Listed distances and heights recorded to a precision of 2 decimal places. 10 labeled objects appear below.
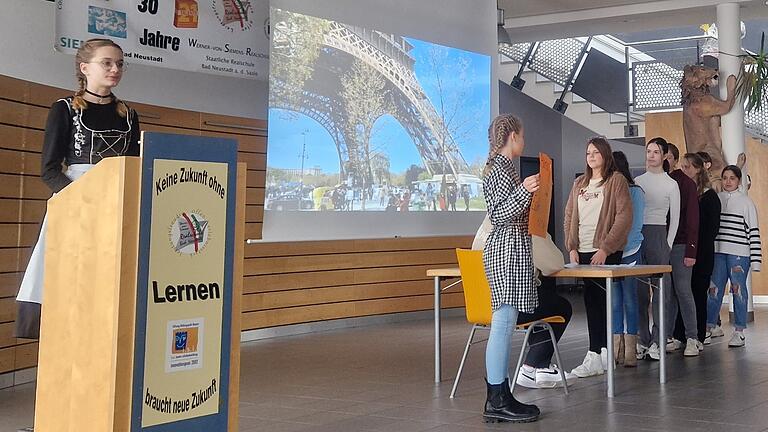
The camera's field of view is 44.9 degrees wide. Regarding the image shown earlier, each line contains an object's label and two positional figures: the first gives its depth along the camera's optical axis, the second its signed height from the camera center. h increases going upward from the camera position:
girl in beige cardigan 6.09 +0.23
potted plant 9.70 +1.93
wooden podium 2.66 -0.17
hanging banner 6.44 +1.68
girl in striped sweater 7.70 +0.16
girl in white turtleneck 6.75 +0.36
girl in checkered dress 4.60 -0.08
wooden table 5.19 -0.10
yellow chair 5.11 -0.19
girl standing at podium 3.44 +0.47
